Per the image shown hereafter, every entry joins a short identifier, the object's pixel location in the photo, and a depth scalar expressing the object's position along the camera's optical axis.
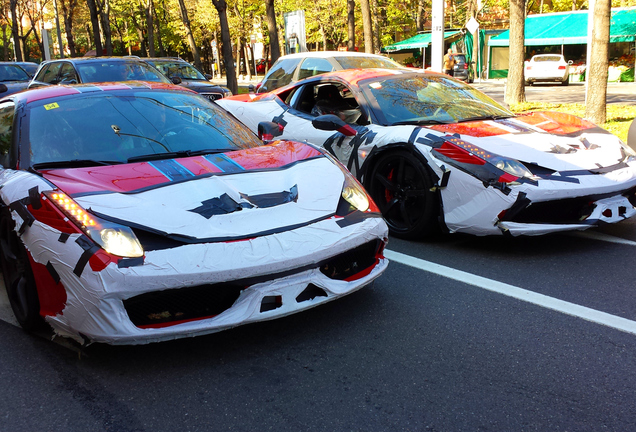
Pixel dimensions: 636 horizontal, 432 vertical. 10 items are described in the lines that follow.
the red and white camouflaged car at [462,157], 4.59
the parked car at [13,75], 16.61
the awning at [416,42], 39.62
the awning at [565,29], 29.56
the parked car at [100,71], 12.48
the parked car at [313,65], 10.70
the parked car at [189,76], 14.52
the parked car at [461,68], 31.31
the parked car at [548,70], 27.58
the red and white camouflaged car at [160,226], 2.90
